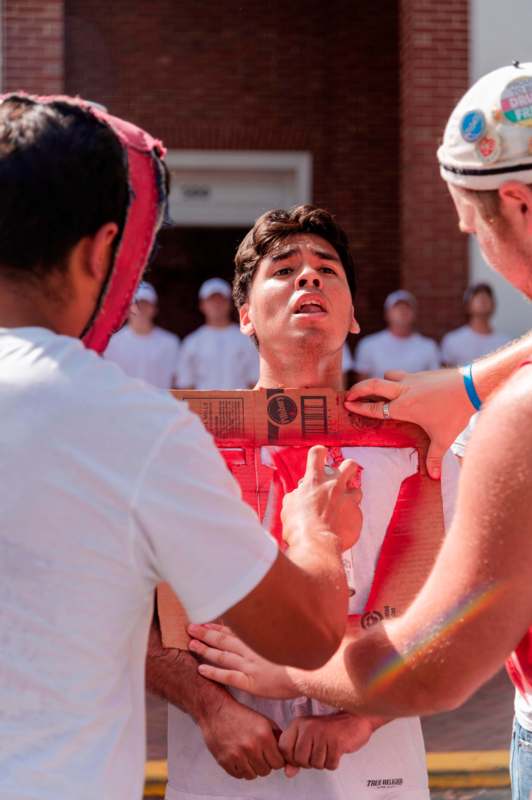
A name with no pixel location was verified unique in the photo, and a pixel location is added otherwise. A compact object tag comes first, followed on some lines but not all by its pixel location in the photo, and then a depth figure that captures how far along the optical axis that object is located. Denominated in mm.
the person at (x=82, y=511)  1562
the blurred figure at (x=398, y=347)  10023
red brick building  13094
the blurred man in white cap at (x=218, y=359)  10359
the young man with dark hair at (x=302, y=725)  2342
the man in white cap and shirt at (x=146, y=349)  10273
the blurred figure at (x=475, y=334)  9875
